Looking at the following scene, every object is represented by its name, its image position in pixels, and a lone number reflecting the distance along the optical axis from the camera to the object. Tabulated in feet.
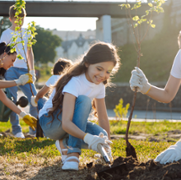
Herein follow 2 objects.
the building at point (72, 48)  245.04
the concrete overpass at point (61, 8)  51.47
